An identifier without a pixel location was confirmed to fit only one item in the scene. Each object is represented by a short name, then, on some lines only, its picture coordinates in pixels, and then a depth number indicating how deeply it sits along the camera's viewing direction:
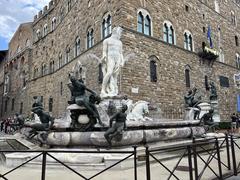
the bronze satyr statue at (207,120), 9.06
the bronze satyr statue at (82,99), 5.66
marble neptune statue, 8.51
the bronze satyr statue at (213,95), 16.67
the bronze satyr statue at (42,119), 6.98
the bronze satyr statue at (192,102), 10.00
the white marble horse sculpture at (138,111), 8.29
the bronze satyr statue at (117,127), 5.07
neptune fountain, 5.27
